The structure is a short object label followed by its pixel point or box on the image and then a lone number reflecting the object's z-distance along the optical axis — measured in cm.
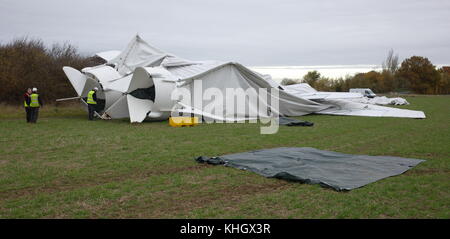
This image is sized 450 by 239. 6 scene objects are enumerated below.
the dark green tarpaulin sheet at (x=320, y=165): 546
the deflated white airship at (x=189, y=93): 1422
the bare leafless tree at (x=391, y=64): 7138
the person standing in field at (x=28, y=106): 1394
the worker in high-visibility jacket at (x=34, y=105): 1388
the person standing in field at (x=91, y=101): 1512
